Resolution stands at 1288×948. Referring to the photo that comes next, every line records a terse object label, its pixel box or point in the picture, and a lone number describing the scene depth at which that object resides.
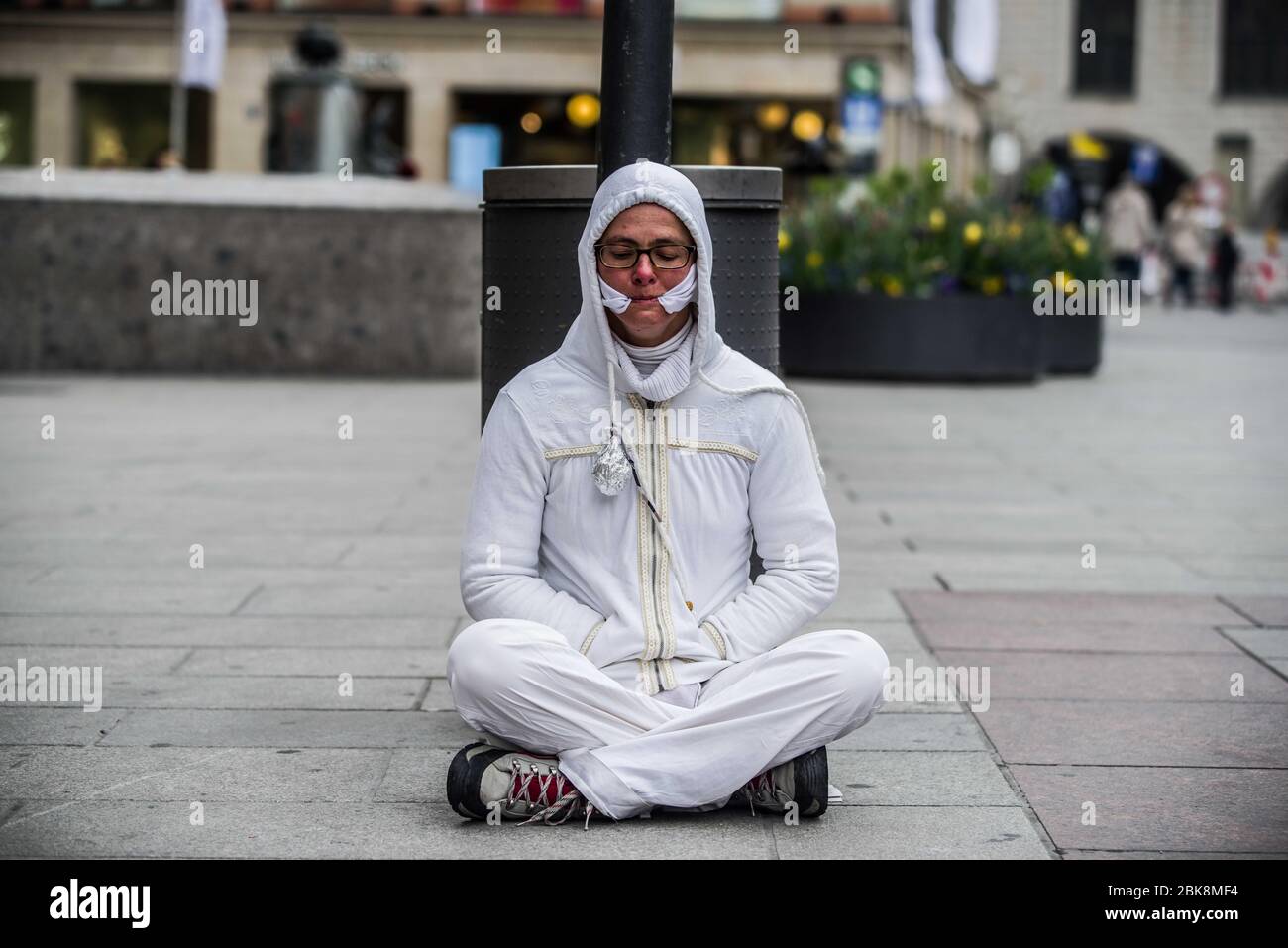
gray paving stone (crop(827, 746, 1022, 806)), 4.20
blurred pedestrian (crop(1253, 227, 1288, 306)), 28.91
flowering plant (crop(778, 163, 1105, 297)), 14.60
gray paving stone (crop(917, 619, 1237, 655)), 5.82
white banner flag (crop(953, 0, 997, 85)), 33.22
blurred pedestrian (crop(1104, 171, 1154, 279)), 28.69
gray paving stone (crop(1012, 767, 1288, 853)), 3.89
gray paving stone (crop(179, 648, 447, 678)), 5.39
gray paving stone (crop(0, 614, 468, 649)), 5.75
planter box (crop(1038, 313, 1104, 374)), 15.60
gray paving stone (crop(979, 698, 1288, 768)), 4.56
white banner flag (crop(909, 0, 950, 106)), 28.03
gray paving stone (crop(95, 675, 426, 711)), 5.01
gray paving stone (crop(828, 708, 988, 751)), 4.67
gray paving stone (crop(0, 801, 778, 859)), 3.77
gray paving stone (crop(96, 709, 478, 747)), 4.64
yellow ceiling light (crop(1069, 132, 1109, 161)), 47.28
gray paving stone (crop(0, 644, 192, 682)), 5.38
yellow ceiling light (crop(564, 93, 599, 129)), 31.00
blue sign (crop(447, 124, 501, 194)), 31.16
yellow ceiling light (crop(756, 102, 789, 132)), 30.98
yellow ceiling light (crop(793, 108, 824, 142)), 30.78
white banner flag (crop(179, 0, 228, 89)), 18.16
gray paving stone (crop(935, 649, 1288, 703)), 5.21
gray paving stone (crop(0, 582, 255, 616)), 6.18
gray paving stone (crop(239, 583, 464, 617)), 6.23
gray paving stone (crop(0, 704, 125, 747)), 4.61
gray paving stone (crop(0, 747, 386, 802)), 4.17
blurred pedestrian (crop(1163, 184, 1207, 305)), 28.57
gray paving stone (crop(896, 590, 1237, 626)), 6.23
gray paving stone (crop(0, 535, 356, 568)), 7.04
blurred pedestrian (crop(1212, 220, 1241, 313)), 27.44
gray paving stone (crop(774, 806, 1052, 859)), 3.81
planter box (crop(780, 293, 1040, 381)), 14.54
